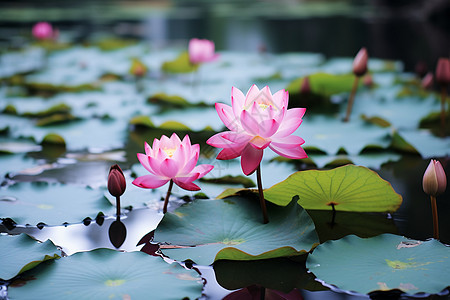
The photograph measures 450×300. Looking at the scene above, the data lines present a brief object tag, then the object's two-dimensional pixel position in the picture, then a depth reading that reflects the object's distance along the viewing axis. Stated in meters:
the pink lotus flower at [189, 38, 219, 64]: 4.13
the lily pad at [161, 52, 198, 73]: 4.95
